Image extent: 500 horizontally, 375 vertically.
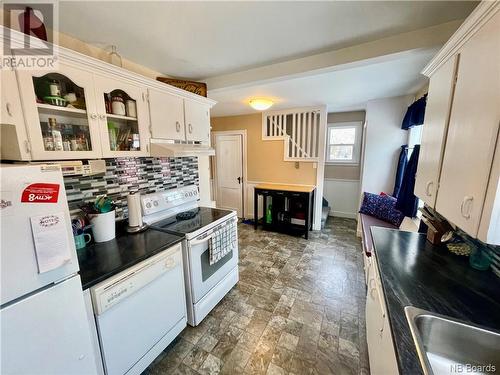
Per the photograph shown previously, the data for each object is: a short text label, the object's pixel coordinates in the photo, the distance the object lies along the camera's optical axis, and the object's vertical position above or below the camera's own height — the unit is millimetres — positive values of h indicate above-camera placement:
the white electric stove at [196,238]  1728 -721
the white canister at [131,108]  1674 +401
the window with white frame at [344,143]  4387 +287
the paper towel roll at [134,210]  1695 -462
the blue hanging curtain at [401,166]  2968 -156
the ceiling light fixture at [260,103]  2885 +768
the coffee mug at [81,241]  1406 -608
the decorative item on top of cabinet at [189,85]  2242 +829
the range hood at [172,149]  1788 +60
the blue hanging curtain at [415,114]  2327 +518
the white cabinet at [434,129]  1122 +165
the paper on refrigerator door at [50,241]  812 -359
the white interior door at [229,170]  4520 -340
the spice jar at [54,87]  1251 +431
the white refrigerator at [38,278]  747 -505
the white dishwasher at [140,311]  1163 -1042
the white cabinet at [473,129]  774 +117
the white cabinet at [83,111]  1083 +312
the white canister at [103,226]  1497 -534
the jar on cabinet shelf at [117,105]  1578 +399
